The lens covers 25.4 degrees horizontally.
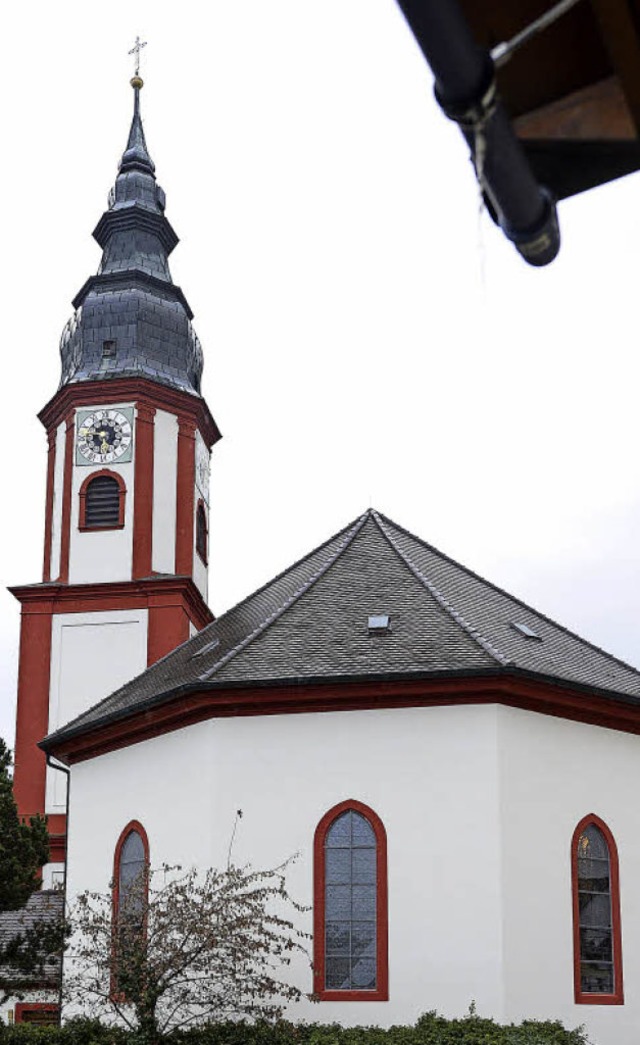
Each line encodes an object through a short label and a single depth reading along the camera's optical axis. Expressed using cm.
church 1680
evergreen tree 2375
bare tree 1584
